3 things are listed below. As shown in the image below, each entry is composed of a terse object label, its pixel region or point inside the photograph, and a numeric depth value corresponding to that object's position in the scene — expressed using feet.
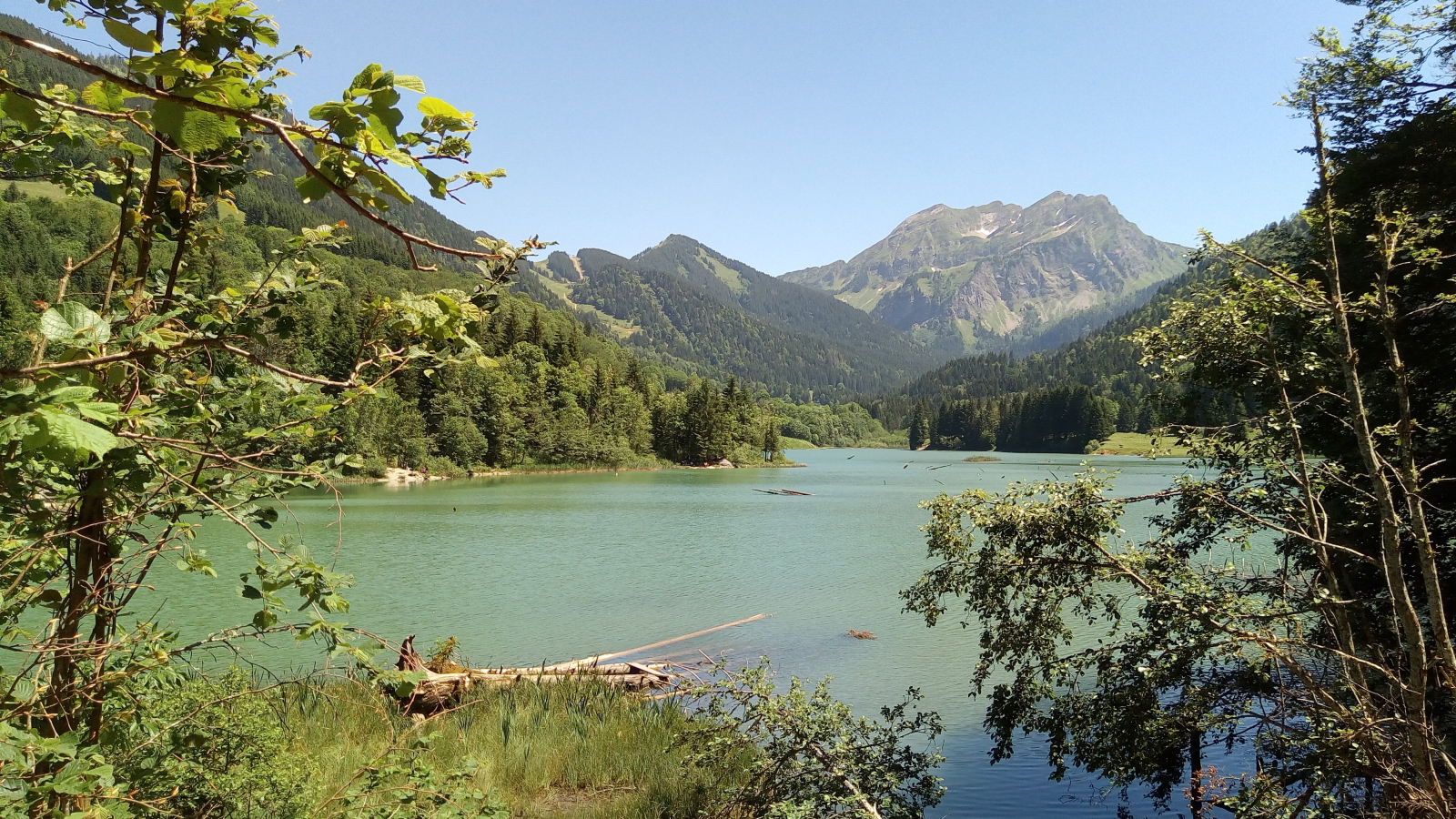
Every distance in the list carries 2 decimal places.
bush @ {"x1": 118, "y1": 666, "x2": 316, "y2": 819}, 15.39
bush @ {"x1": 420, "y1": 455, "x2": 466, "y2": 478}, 230.89
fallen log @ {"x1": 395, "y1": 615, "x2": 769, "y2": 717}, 33.78
